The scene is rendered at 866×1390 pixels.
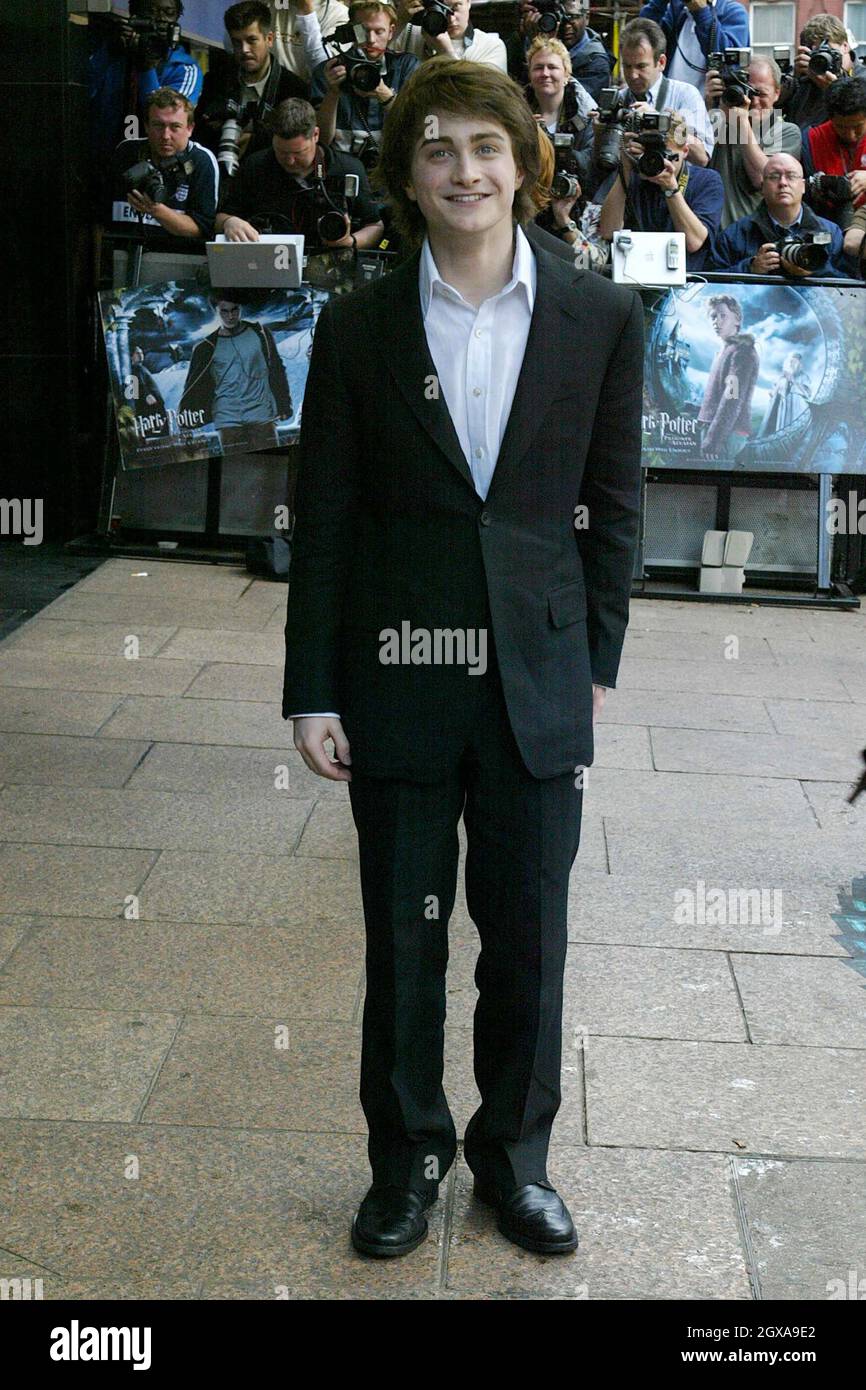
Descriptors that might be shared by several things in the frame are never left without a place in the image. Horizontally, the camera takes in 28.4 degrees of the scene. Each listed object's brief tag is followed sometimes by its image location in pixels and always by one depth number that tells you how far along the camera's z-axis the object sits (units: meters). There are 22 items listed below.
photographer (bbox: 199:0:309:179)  11.03
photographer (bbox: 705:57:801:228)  10.56
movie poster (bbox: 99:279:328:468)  10.23
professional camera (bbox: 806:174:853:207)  10.14
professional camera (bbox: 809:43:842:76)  11.34
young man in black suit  3.14
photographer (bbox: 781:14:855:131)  11.37
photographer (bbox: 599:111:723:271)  9.72
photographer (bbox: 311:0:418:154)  10.43
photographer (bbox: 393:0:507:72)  10.38
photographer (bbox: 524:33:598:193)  9.99
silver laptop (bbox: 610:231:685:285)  9.63
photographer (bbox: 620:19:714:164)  10.28
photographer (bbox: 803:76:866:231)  10.25
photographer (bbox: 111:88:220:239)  10.26
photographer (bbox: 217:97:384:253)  9.96
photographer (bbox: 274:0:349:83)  11.47
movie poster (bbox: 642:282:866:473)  9.93
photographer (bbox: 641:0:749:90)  11.12
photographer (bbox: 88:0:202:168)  11.12
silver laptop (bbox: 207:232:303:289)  9.91
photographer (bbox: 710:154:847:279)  9.88
